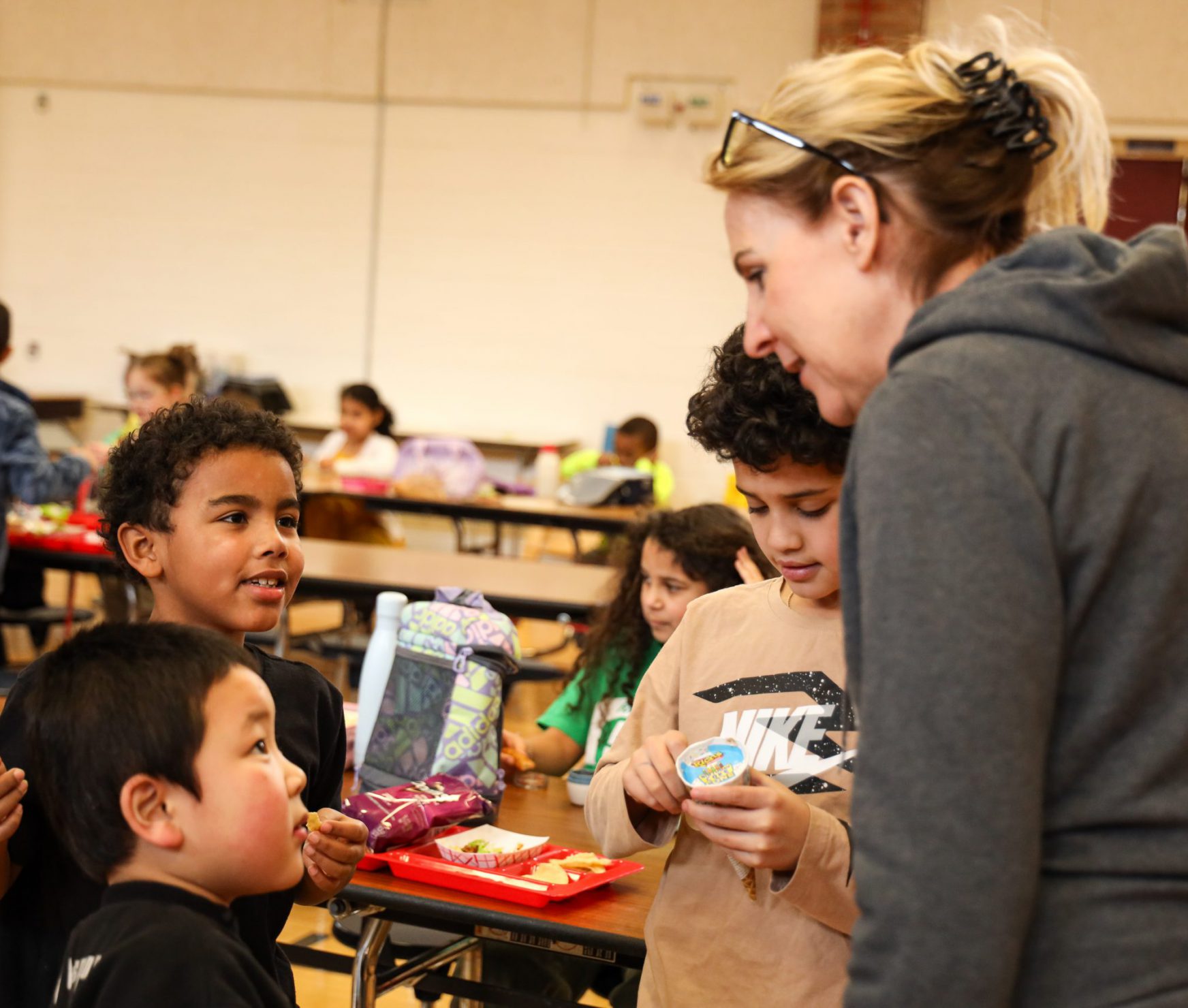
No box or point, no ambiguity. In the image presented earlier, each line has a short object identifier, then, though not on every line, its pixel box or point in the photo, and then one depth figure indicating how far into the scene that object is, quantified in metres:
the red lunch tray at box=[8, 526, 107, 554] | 4.64
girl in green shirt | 2.56
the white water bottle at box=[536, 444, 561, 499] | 8.09
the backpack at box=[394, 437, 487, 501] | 7.07
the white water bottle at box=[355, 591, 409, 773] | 2.34
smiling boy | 1.66
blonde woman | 0.78
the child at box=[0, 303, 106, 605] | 4.62
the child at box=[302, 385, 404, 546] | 7.51
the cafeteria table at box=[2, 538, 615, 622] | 4.05
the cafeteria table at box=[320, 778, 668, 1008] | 1.75
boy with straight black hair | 1.16
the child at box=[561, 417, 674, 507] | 8.03
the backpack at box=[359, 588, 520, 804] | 2.15
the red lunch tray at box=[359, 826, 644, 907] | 1.82
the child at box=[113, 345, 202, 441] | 6.11
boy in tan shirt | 1.52
